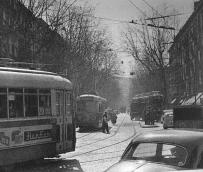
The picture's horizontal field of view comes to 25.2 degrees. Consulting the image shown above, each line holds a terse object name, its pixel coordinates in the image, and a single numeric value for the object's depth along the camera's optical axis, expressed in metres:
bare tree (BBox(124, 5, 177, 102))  56.38
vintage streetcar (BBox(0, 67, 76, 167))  11.55
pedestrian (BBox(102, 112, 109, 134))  31.64
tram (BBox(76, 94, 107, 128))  34.53
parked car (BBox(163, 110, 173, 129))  32.93
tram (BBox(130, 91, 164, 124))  58.36
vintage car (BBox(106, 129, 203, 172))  6.03
